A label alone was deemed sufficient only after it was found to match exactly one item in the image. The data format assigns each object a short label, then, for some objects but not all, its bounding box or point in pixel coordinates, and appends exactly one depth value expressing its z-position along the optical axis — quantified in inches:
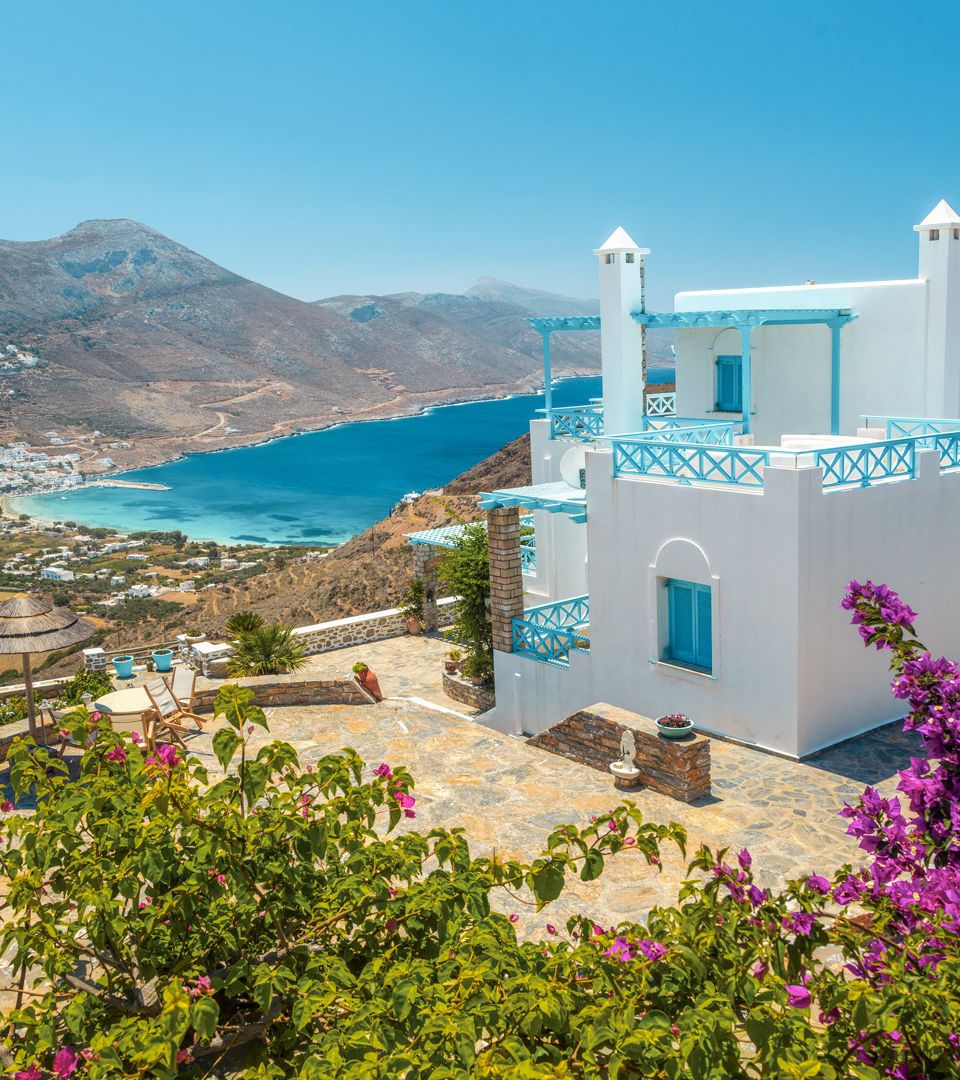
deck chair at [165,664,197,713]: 508.7
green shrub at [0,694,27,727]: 523.8
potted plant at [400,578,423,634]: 772.6
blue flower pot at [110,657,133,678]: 607.8
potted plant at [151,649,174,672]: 643.5
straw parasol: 392.5
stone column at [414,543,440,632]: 764.0
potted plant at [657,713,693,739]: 393.7
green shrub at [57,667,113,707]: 541.0
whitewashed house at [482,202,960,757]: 438.3
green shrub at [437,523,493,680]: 646.5
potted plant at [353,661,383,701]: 514.9
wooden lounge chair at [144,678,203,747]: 440.8
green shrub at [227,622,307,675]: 606.9
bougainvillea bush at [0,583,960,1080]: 140.3
